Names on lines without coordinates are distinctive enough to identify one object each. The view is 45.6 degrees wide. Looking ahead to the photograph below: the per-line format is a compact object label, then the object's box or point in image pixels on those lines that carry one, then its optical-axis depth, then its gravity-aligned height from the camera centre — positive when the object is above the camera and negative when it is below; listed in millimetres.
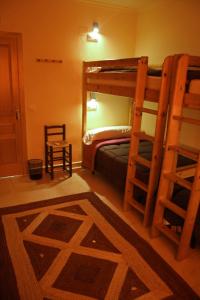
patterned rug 1875 -1518
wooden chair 3854 -1014
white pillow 3971 -723
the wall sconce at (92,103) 4203 -246
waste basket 3773 -1278
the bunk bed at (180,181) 2035 -791
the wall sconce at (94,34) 3793 +869
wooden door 3416 -363
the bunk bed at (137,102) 2406 -101
